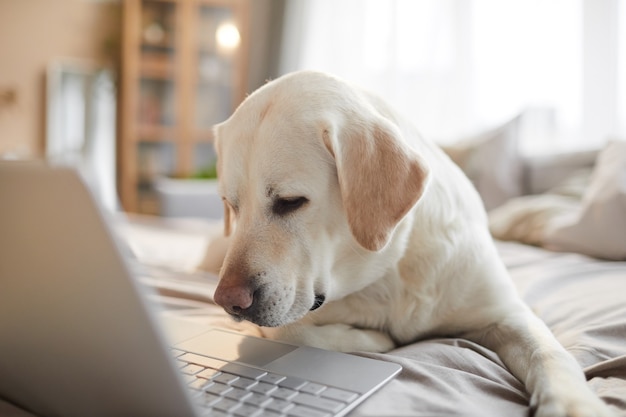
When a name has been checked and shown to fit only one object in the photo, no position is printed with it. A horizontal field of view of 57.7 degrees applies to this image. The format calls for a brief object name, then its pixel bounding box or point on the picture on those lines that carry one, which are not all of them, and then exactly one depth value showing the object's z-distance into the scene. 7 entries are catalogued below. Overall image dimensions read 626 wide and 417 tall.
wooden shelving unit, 4.92
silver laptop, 0.56
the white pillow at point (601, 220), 1.82
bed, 0.79
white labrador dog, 0.97
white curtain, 3.09
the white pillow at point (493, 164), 2.55
